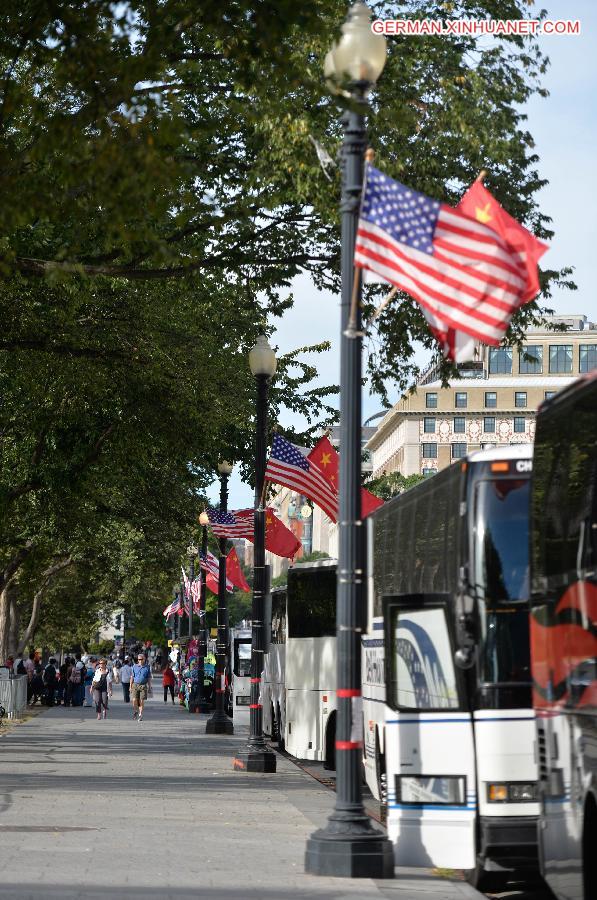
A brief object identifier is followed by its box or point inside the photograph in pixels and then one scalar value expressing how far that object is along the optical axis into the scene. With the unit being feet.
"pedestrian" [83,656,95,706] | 226.79
